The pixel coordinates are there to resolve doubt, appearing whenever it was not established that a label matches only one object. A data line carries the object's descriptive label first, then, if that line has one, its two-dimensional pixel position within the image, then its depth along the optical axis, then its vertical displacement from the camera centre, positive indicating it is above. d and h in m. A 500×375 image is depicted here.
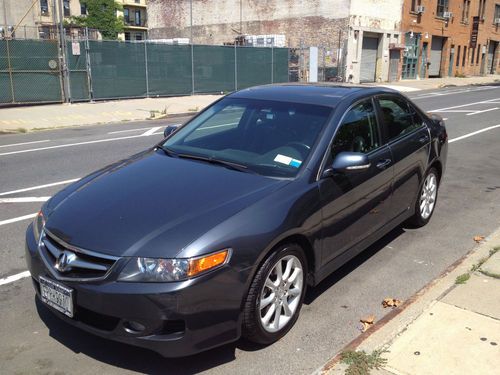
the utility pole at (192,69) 24.40 -0.91
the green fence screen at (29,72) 18.09 -0.81
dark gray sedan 2.82 -1.06
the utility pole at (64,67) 19.21 -0.67
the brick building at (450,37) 44.38 +1.37
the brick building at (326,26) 37.75 +1.96
